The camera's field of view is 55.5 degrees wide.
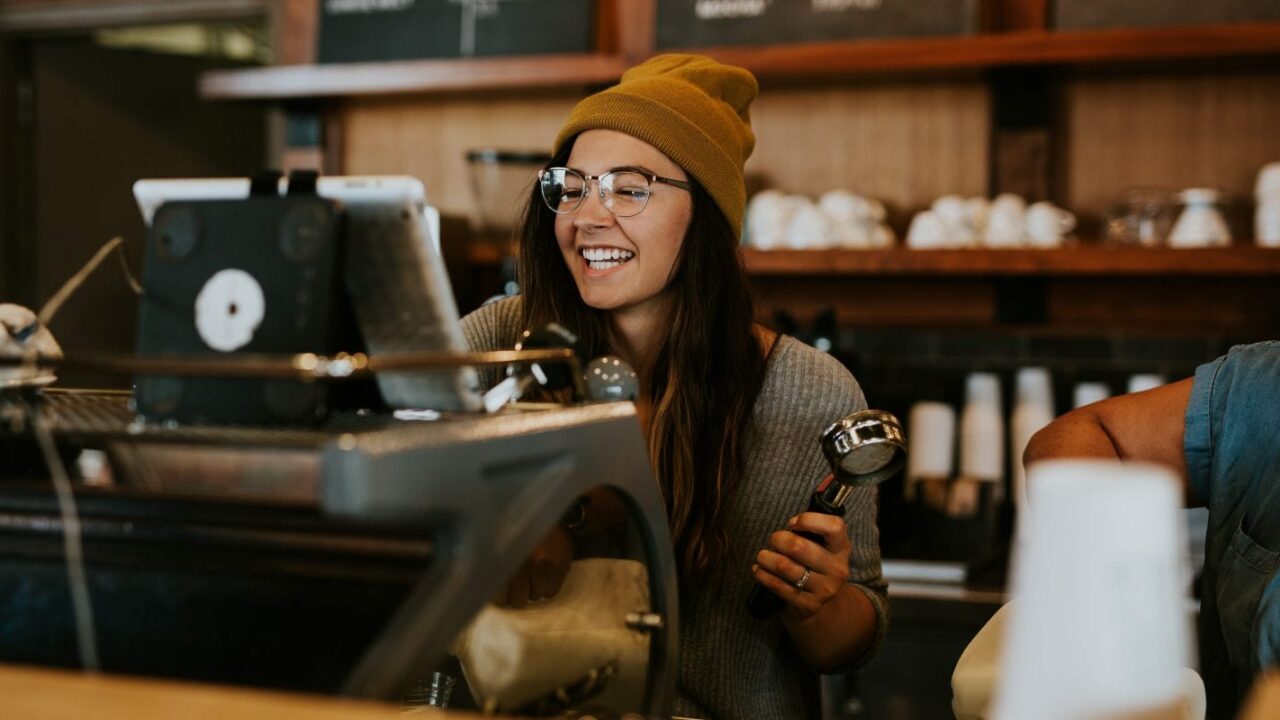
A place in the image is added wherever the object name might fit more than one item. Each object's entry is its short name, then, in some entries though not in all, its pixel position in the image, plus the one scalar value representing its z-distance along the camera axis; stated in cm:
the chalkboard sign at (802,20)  274
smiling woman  152
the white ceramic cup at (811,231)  273
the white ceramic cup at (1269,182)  254
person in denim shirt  129
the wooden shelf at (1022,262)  250
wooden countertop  62
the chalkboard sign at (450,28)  301
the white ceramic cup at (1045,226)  262
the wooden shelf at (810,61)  252
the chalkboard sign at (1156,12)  259
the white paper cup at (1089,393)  265
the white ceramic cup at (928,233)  268
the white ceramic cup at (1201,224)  254
